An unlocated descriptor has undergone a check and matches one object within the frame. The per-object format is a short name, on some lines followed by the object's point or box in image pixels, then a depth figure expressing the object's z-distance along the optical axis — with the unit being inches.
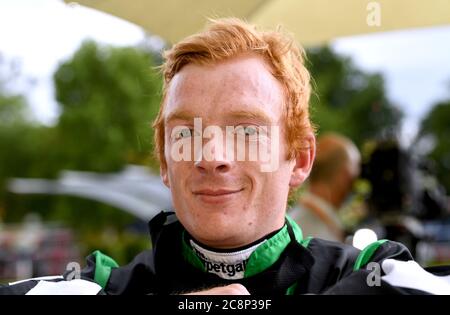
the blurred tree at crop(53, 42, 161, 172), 573.6
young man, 48.9
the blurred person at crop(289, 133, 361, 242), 128.2
